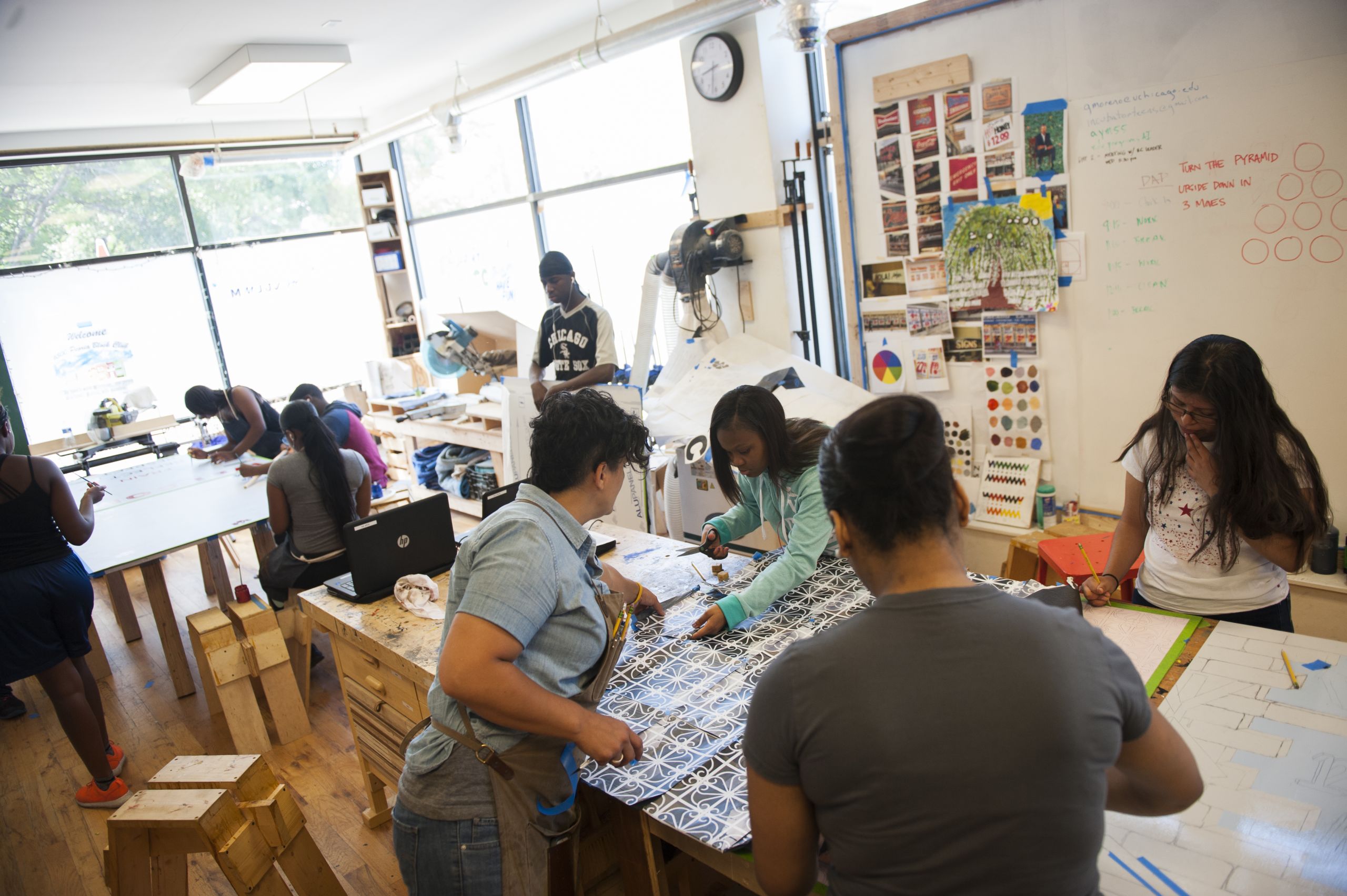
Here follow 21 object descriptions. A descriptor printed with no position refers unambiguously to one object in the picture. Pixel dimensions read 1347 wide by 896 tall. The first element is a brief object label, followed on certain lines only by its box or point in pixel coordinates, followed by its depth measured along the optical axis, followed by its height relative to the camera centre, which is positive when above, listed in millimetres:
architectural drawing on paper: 1172 -913
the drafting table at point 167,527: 3680 -828
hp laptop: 2424 -686
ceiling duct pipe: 3857 +1237
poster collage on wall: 3109 -66
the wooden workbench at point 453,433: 5539 -867
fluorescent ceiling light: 4777 +1557
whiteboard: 2555 +91
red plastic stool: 2557 -1023
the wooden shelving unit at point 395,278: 7254 +341
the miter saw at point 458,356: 5953 -342
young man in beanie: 4422 -220
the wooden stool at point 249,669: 3242 -1288
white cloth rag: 2348 -799
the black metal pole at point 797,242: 4098 +100
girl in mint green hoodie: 2002 -556
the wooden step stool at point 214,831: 1445 -856
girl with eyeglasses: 1765 -625
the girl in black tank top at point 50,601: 2912 -832
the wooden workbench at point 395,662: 1731 -895
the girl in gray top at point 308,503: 3539 -743
